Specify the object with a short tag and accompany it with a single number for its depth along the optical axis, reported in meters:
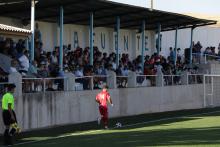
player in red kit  24.24
